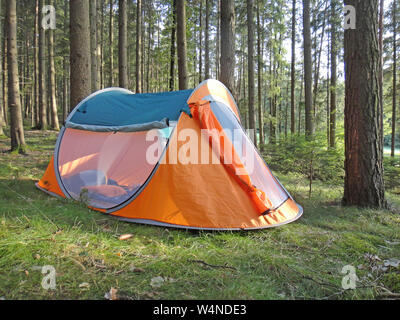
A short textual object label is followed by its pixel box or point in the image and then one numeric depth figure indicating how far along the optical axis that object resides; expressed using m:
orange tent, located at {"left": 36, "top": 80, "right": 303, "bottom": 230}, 3.09
